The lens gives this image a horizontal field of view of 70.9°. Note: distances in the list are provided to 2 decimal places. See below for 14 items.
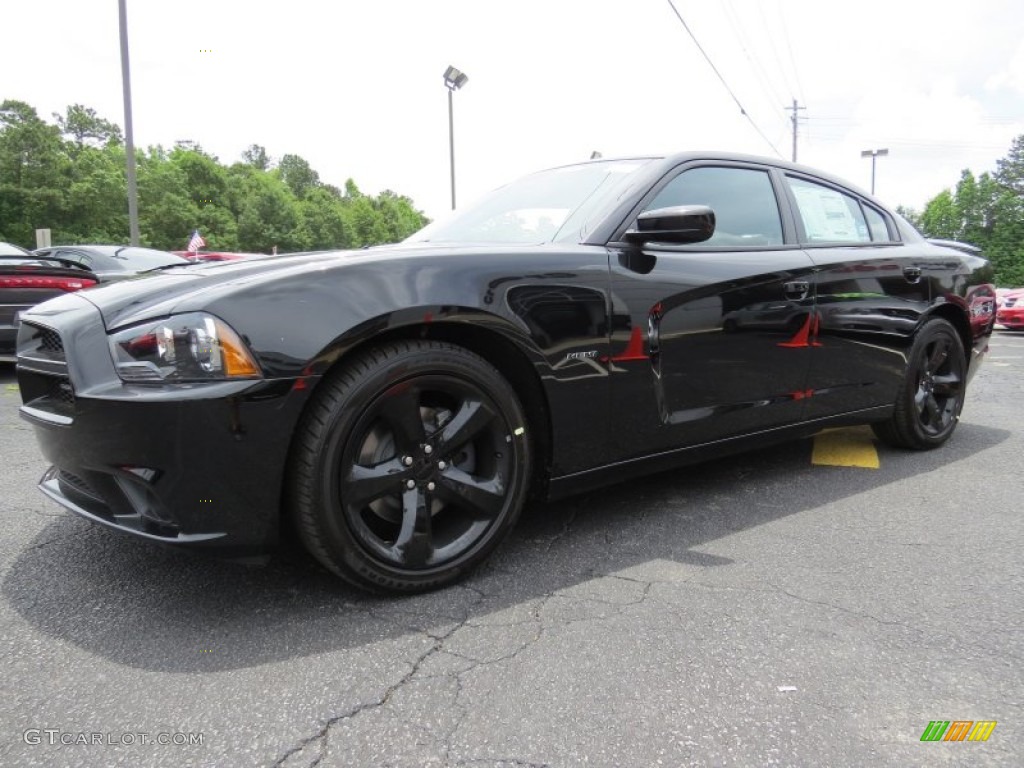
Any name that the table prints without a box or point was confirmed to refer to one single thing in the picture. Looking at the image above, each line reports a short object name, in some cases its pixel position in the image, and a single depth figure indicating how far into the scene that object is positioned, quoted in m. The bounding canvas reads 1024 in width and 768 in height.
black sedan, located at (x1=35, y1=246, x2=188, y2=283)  8.35
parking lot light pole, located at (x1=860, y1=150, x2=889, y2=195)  45.53
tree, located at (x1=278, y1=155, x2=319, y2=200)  101.69
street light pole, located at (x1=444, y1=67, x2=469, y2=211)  18.19
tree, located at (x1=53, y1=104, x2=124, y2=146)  60.06
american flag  19.98
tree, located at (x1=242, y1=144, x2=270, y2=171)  110.81
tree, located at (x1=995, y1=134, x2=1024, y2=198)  64.19
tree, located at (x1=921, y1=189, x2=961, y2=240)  69.56
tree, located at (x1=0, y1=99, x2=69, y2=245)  37.56
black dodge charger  1.85
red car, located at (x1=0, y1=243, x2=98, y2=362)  5.85
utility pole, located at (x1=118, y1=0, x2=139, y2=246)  13.84
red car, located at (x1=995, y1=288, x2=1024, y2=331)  15.03
